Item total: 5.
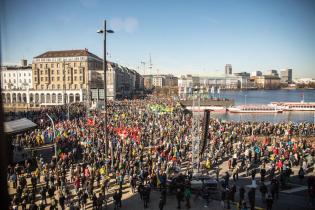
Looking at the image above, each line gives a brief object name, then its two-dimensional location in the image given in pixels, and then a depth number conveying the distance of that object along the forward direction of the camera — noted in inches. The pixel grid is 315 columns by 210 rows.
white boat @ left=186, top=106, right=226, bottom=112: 3336.9
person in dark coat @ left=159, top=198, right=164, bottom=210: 488.3
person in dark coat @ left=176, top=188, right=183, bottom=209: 515.7
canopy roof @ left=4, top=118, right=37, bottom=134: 782.8
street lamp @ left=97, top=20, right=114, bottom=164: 577.8
